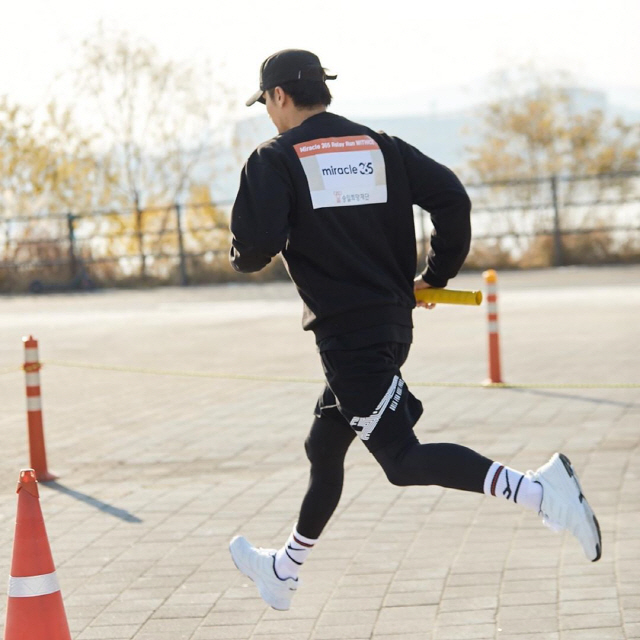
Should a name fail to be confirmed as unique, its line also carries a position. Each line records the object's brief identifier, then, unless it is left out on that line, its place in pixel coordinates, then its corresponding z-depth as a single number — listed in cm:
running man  715
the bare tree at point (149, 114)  5307
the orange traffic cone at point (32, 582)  688
